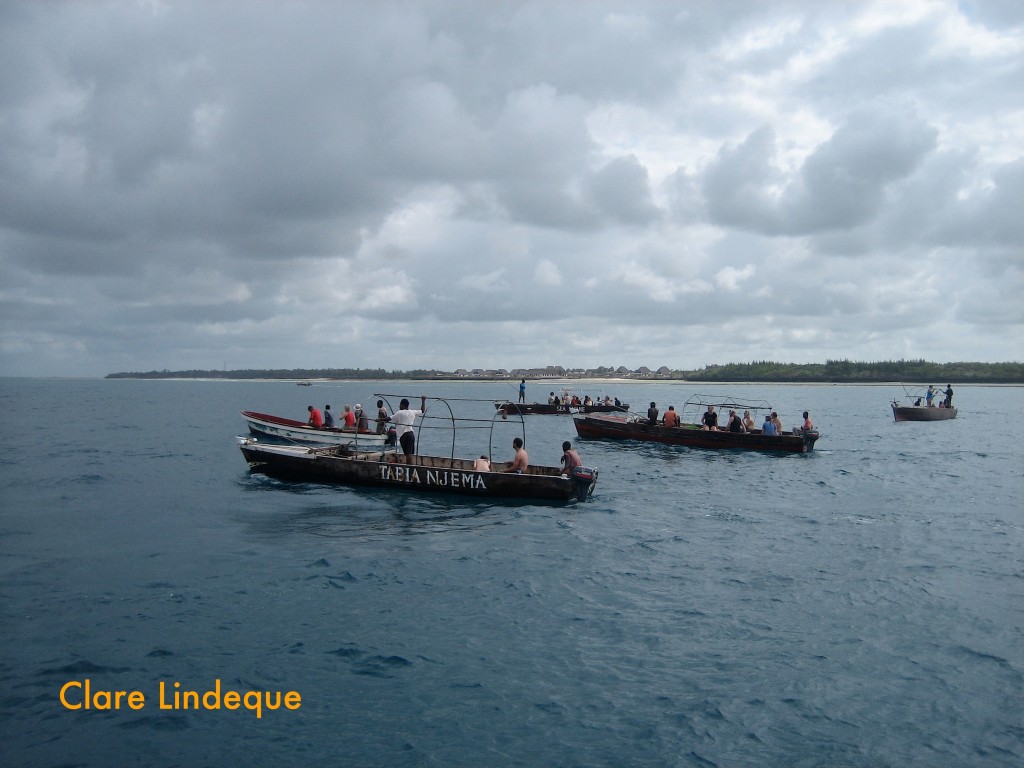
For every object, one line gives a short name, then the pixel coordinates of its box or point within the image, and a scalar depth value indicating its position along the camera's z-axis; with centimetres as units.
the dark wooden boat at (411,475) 2292
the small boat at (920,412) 6469
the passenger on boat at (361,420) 3136
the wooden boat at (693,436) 3816
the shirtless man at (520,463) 2277
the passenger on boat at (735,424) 3894
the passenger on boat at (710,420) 4047
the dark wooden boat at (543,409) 6931
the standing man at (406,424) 2402
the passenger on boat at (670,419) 3981
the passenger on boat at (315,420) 3431
